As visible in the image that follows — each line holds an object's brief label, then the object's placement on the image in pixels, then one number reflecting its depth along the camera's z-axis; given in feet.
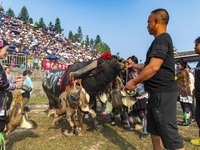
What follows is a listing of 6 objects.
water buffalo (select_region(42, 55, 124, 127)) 17.19
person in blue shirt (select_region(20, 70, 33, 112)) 27.46
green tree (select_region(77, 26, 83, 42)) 265.54
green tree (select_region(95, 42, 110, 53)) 226.95
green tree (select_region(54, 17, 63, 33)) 244.01
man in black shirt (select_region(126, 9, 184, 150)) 8.78
